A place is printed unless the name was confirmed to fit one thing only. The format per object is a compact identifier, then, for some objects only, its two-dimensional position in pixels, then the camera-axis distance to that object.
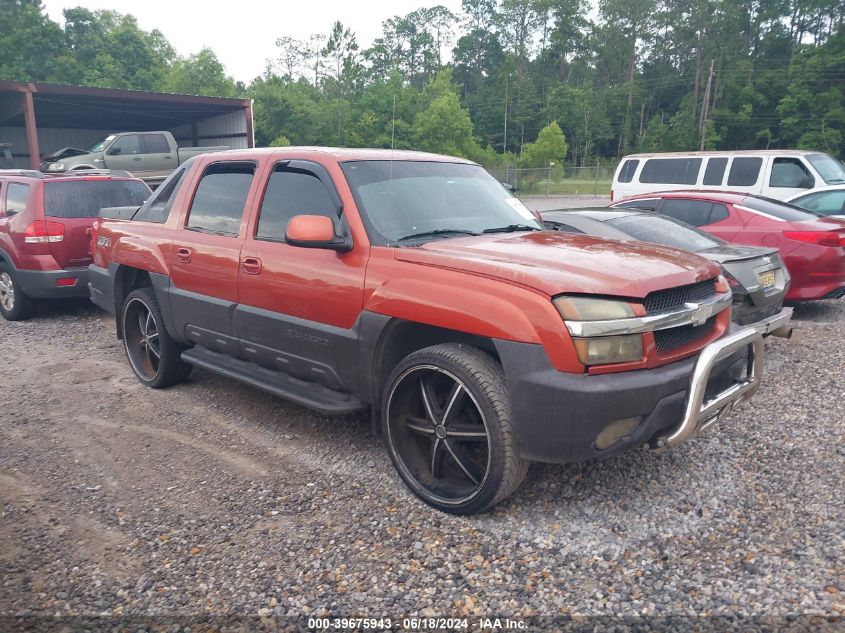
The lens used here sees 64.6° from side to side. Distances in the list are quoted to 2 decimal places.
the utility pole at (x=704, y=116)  52.03
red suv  7.67
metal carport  21.06
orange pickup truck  3.03
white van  13.36
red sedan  7.14
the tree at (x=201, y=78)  57.72
